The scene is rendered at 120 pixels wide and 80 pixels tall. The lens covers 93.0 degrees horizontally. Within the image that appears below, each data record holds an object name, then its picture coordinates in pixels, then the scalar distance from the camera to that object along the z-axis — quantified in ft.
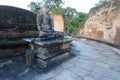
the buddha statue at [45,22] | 5.12
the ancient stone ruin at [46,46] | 4.47
